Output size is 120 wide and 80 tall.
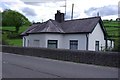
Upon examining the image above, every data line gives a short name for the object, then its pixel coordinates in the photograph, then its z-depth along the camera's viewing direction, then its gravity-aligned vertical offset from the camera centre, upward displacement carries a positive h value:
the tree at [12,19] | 34.10 +6.96
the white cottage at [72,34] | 13.83 +0.76
